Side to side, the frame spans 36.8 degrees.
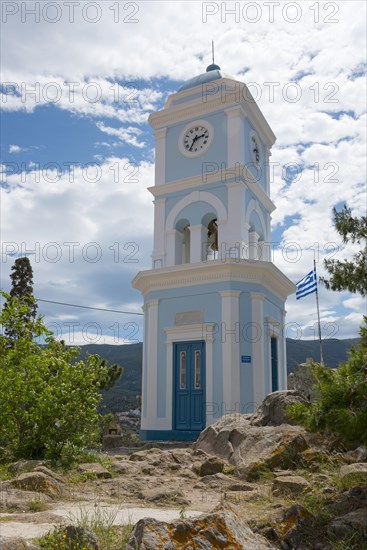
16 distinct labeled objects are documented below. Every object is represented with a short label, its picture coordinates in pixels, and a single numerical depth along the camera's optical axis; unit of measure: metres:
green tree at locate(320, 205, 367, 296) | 9.61
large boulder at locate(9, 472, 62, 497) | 6.87
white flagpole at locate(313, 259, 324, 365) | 22.04
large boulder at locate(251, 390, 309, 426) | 10.53
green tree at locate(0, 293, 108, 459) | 9.71
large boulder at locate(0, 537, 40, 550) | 4.10
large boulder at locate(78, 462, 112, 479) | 8.17
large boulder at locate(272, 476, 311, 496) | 6.65
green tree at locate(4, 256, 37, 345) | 25.34
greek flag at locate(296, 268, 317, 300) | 19.81
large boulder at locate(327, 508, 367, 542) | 5.00
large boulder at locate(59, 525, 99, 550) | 4.30
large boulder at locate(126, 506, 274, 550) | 4.20
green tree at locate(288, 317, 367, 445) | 5.41
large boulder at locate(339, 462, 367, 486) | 6.53
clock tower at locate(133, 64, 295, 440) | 16.33
